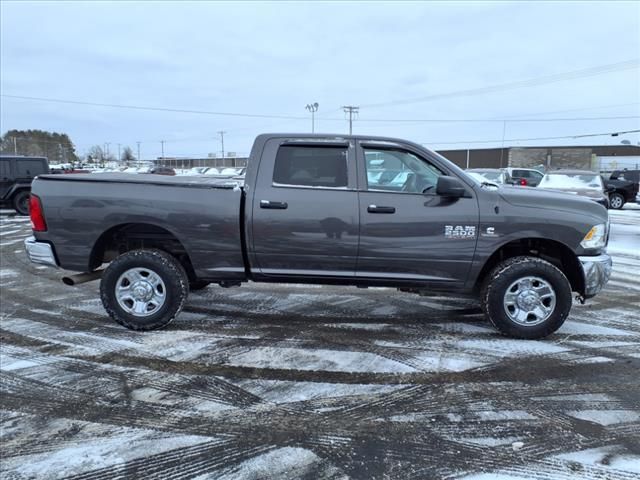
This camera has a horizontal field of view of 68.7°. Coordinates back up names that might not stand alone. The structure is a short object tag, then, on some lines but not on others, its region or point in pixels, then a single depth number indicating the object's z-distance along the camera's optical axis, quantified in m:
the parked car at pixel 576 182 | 14.39
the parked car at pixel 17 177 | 15.59
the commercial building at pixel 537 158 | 52.69
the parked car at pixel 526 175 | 22.55
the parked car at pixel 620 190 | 20.56
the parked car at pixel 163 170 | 38.71
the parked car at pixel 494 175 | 18.74
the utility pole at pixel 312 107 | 55.06
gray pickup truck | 4.47
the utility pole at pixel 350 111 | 68.75
